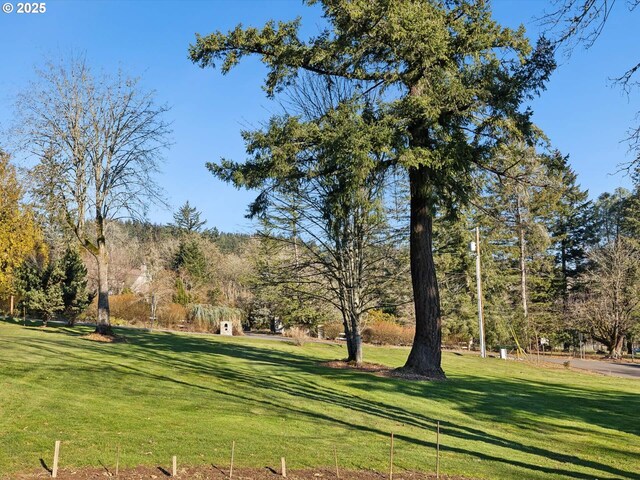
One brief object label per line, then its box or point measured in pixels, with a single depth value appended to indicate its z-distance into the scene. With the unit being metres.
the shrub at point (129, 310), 35.69
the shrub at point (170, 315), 35.19
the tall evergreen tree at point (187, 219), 80.56
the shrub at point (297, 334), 28.34
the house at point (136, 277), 57.42
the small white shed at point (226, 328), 33.66
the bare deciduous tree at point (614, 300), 39.88
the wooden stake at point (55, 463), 5.47
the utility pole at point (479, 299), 30.08
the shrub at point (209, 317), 35.62
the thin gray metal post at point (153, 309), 34.16
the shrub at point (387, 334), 35.64
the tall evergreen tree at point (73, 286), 26.62
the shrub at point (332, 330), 36.26
